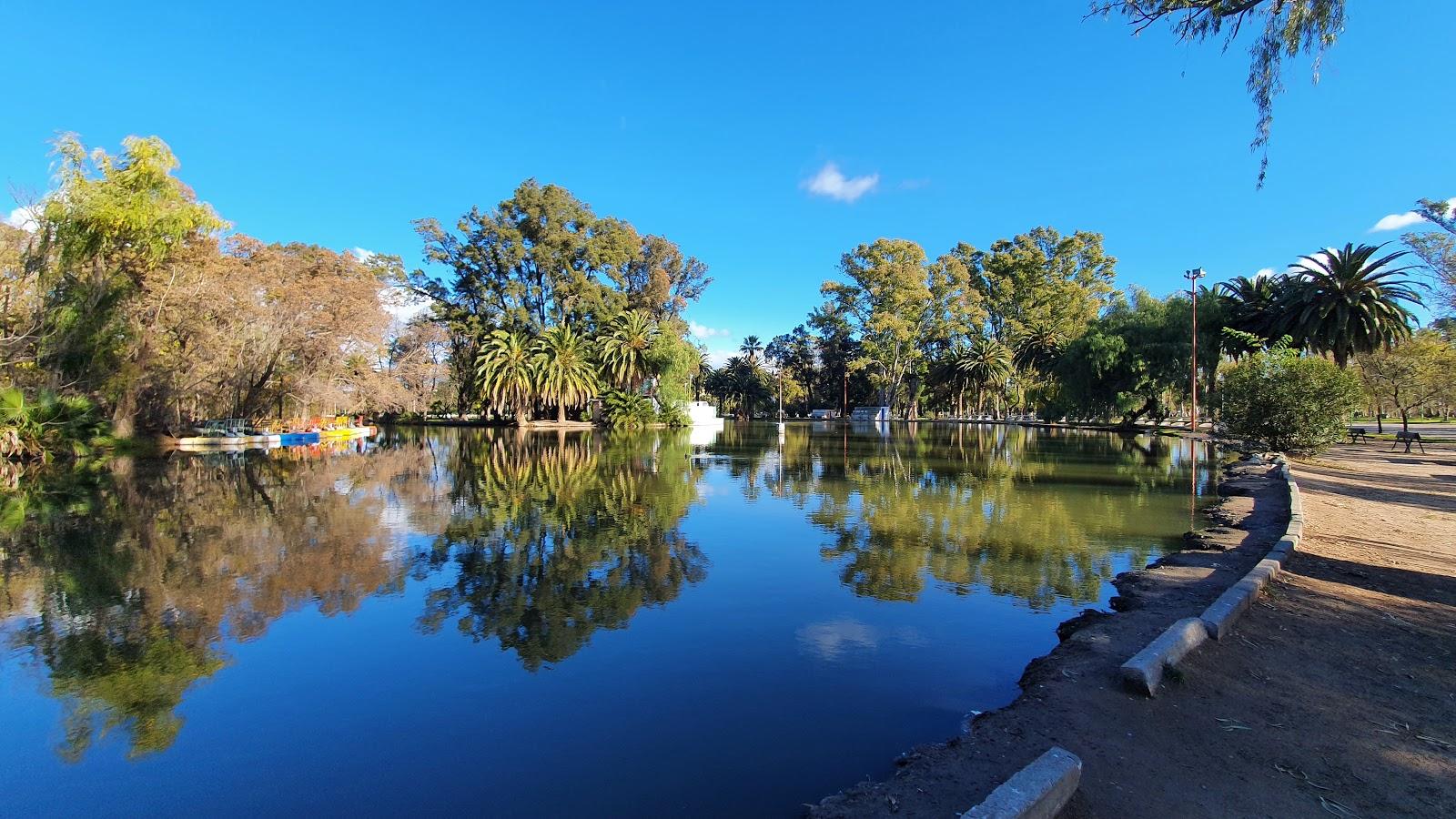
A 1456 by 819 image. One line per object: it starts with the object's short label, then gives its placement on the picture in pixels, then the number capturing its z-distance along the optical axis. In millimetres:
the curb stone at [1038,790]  2576
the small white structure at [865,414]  73625
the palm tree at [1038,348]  51844
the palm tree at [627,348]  47562
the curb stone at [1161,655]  3998
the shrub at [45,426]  17984
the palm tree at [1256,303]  32438
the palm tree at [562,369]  44625
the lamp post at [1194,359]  33250
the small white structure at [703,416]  53581
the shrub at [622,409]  49500
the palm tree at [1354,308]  27406
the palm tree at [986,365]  57188
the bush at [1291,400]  17859
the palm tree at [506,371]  43719
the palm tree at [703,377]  80500
